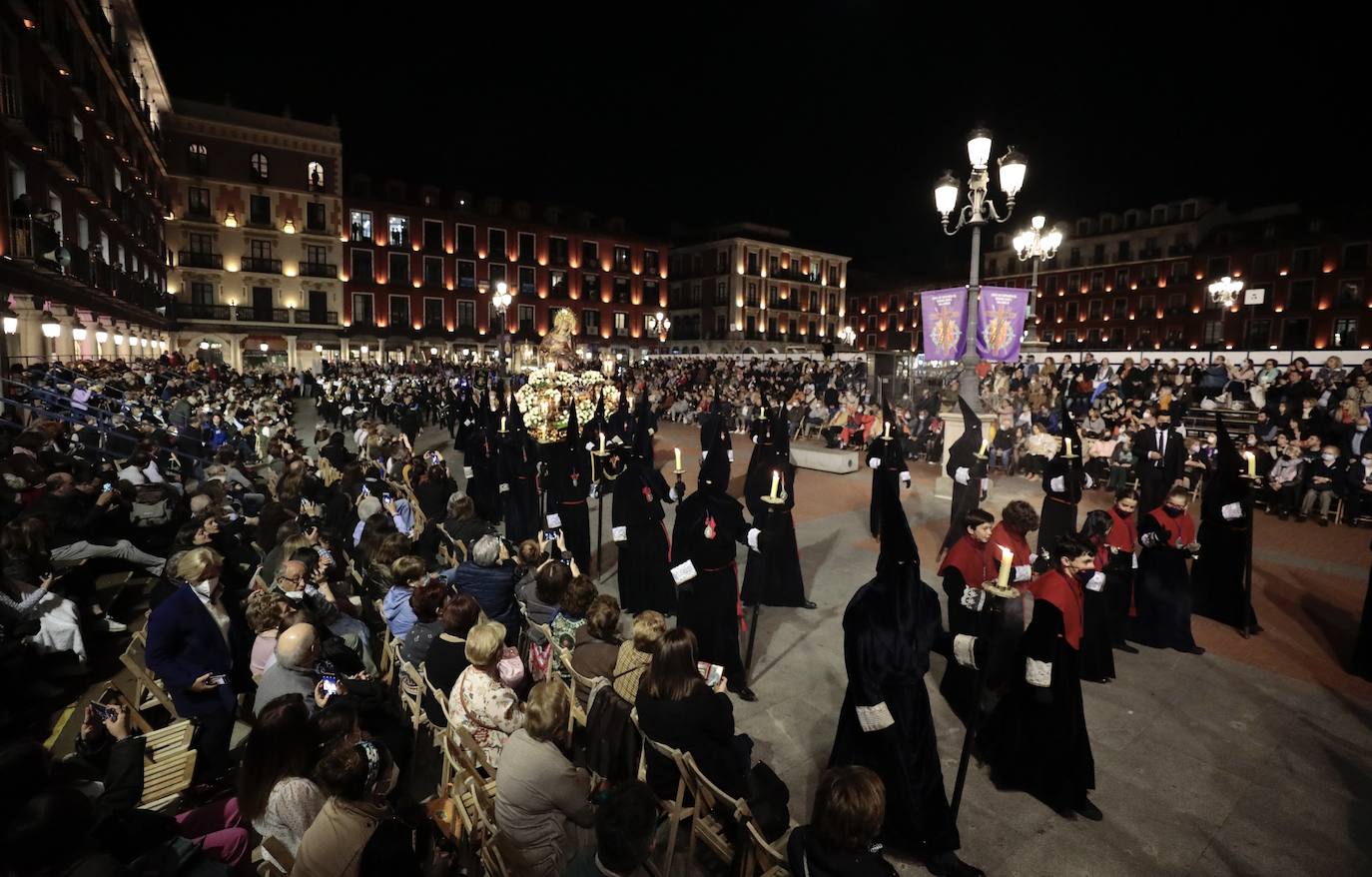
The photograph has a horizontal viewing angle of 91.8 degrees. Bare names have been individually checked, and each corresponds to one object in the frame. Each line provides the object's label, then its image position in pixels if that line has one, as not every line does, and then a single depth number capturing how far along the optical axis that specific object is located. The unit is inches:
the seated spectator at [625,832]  94.0
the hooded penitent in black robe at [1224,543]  249.8
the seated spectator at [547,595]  186.4
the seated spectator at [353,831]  97.7
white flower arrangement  435.5
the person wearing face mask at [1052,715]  148.0
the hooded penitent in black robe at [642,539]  267.9
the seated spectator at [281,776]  109.0
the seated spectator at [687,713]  128.2
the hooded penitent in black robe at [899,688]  135.1
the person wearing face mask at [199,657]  155.1
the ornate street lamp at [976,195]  364.2
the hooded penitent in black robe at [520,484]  363.9
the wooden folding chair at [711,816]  117.3
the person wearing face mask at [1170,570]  238.7
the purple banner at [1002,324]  420.2
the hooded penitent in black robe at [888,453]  356.8
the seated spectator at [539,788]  115.4
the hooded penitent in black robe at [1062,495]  291.0
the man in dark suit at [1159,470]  315.6
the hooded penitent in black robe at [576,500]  314.8
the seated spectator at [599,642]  157.3
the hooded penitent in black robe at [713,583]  212.8
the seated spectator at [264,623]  164.4
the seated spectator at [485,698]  137.2
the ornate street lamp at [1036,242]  585.0
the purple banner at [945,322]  417.4
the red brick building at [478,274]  1871.3
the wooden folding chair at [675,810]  122.0
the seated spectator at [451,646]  155.5
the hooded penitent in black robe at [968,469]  351.6
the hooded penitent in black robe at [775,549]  259.8
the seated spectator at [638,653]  142.1
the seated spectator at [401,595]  192.9
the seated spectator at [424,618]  171.2
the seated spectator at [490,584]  193.6
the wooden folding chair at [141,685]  157.9
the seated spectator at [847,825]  94.4
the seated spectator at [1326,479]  414.0
